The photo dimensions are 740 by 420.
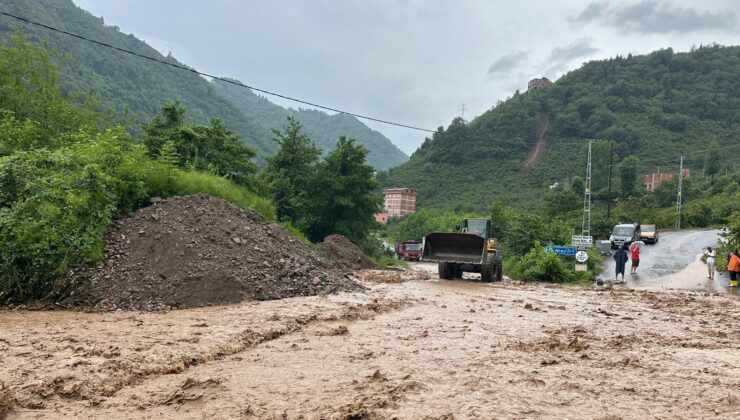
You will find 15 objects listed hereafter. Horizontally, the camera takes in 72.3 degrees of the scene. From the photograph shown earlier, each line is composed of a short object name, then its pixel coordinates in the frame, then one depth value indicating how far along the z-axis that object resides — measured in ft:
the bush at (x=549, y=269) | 72.33
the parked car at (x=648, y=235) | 118.93
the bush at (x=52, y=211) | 30.50
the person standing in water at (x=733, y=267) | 62.34
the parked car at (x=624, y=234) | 114.42
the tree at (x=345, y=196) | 93.71
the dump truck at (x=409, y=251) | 144.87
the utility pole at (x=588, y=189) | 113.09
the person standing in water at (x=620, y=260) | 69.15
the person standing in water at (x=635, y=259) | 76.38
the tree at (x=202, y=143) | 74.95
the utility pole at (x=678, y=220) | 162.91
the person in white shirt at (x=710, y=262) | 68.13
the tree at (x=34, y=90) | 59.93
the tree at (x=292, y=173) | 93.40
